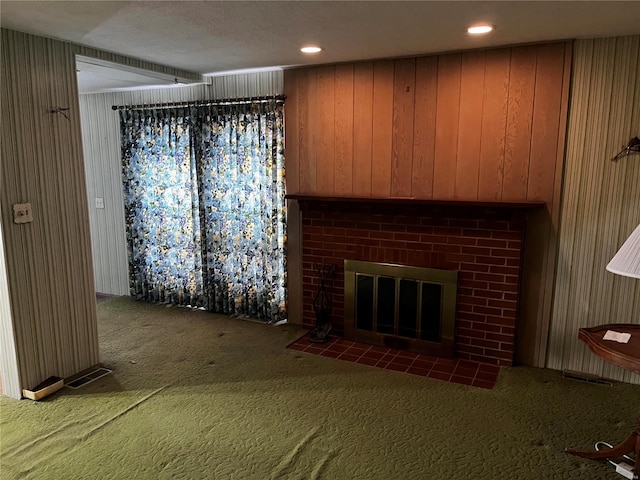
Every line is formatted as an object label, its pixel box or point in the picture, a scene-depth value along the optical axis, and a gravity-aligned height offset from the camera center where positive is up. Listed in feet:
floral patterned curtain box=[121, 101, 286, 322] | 13.47 -0.92
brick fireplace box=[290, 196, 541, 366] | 10.77 -1.70
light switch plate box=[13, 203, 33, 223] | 8.99 -0.69
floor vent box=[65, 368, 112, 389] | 10.15 -4.44
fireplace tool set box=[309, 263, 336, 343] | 12.99 -3.45
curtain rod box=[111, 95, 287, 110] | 12.98 +2.20
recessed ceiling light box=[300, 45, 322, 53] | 10.31 +2.84
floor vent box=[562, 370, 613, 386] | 10.26 -4.41
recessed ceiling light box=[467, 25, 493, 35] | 8.70 +2.77
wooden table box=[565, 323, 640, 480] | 6.62 -2.52
